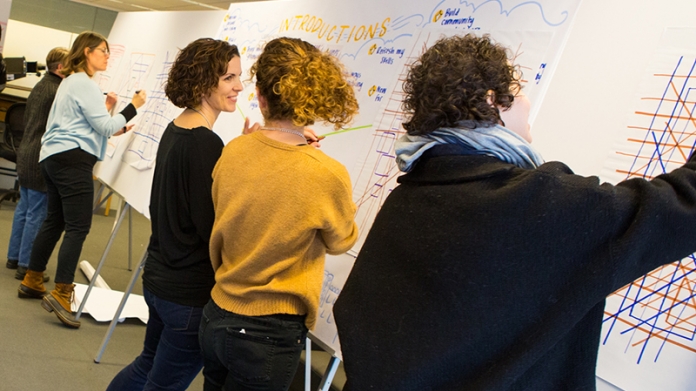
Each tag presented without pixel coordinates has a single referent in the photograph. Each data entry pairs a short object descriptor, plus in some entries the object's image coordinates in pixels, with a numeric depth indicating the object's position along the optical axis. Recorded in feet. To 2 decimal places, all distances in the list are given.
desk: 20.21
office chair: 16.50
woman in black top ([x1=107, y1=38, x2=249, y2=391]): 5.27
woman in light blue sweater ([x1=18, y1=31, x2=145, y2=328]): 9.79
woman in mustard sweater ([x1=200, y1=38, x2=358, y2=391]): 4.24
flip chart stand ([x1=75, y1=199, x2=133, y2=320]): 9.93
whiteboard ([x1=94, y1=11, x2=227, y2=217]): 9.82
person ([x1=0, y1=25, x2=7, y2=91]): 13.74
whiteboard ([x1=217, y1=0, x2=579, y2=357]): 4.75
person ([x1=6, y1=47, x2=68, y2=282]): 11.79
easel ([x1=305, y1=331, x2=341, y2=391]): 5.50
